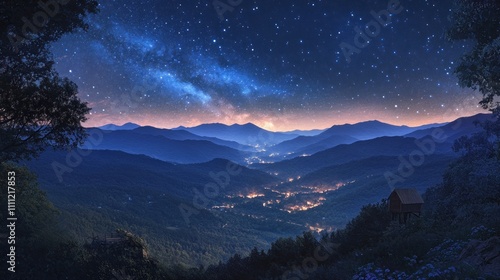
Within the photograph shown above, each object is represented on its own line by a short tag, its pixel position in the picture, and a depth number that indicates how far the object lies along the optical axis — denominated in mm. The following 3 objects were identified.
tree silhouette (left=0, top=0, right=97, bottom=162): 12203
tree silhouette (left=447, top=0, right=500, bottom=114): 12934
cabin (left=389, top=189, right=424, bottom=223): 23483
